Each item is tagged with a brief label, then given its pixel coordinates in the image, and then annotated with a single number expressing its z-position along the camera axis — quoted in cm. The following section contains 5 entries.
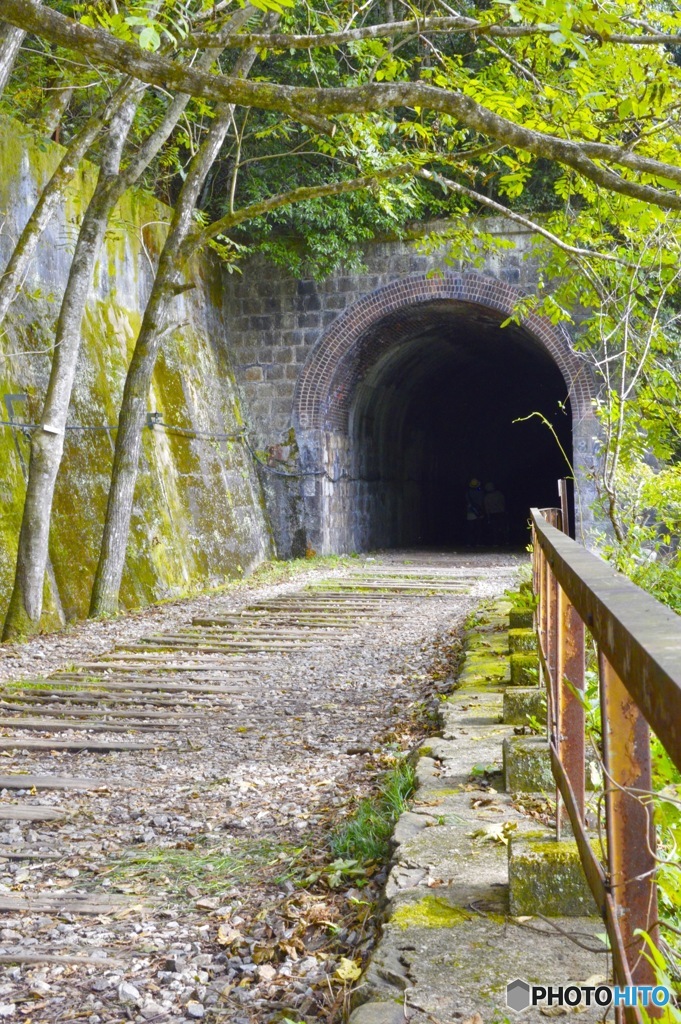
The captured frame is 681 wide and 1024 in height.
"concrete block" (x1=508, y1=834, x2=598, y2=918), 250
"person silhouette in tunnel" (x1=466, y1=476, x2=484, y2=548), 2273
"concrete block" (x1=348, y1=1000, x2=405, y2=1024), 216
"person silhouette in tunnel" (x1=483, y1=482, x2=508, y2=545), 2418
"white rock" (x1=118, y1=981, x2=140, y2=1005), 274
